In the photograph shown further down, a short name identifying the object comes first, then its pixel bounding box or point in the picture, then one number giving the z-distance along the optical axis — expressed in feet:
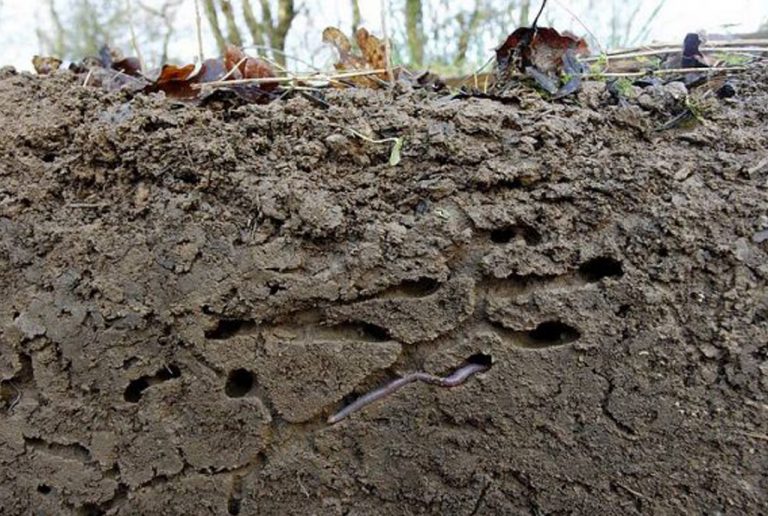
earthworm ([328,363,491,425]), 0.91
